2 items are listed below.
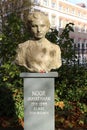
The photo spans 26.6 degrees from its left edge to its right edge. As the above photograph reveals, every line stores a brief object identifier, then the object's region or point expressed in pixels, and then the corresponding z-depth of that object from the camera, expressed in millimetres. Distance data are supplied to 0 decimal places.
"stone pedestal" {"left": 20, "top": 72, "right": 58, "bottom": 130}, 3465
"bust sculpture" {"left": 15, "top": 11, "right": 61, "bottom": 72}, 3496
